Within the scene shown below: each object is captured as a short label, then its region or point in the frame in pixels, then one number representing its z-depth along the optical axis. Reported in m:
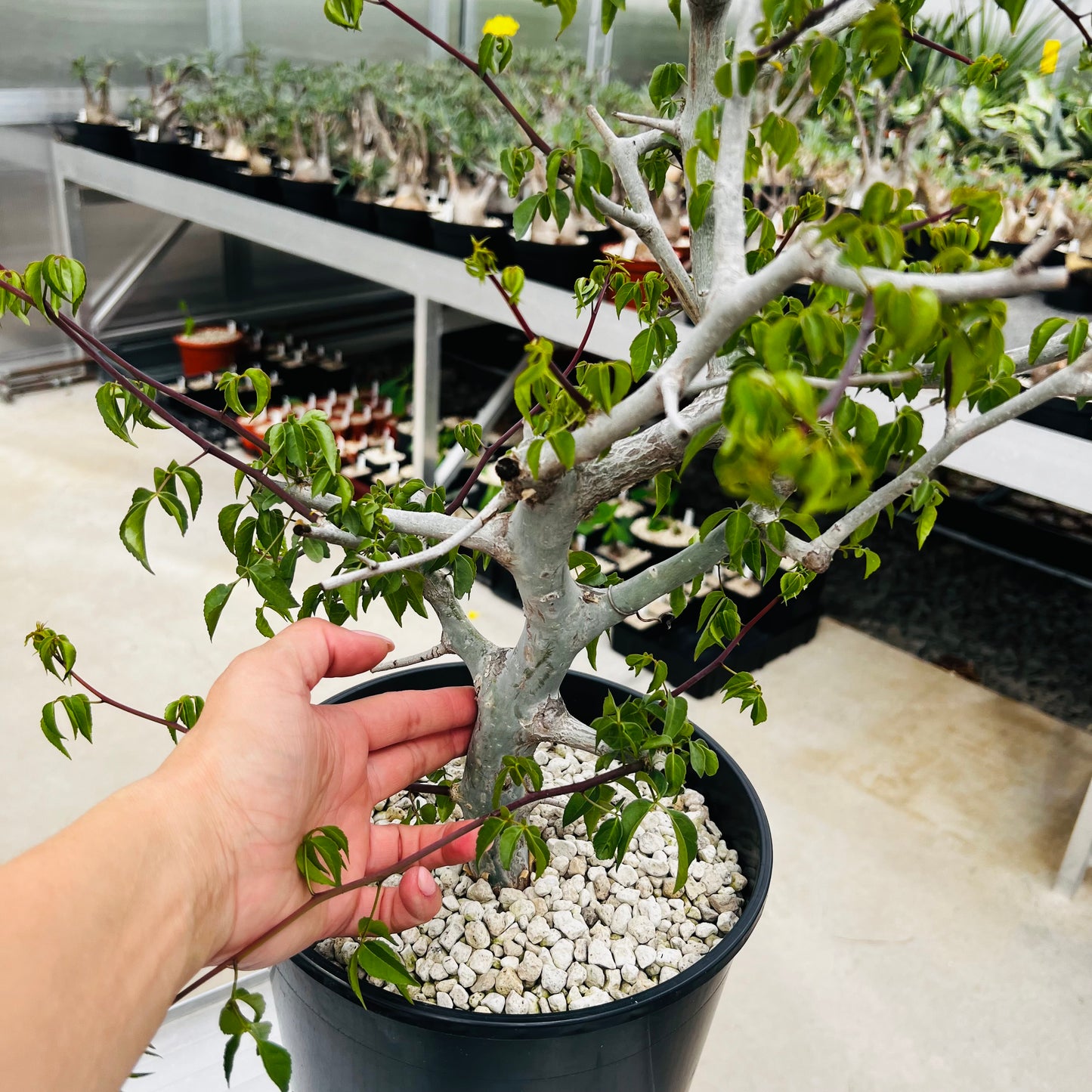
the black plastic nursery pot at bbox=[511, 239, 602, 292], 2.09
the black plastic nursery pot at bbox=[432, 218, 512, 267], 2.23
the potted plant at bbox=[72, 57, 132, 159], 3.14
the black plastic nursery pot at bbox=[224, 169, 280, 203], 2.72
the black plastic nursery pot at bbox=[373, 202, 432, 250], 2.36
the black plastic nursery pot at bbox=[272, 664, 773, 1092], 0.77
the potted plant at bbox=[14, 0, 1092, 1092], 0.46
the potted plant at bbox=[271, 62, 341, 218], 2.61
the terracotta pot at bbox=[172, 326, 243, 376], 3.25
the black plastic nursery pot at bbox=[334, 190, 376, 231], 2.48
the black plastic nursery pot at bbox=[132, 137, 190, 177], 3.01
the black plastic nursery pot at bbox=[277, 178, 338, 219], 2.59
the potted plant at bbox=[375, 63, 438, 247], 2.38
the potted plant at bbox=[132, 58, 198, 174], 3.02
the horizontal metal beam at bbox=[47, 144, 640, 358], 2.10
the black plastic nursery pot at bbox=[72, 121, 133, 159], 3.15
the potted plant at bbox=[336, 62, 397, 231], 2.49
